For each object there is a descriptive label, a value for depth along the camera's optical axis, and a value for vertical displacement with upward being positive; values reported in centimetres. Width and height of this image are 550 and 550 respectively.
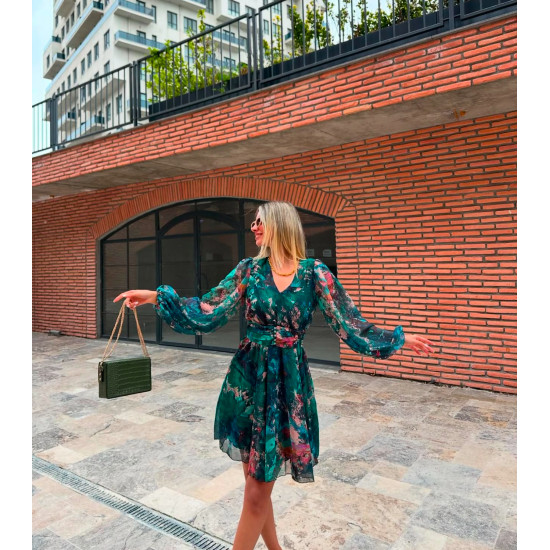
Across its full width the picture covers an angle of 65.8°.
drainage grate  253 -166
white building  4169 +2499
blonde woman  199 -37
